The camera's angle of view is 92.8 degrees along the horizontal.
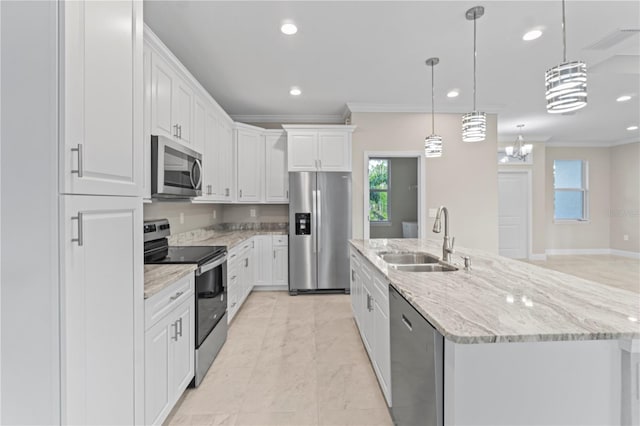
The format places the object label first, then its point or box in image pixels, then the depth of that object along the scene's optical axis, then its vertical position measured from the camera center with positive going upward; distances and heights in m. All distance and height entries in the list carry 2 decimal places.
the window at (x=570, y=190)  7.64 +0.60
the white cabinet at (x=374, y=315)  1.86 -0.75
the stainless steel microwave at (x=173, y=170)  2.16 +0.36
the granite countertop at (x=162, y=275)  1.57 -0.36
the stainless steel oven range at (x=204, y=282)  2.19 -0.54
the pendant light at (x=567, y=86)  1.54 +0.66
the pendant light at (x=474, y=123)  2.44 +0.74
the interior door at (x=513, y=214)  7.15 +0.01
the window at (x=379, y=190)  7.15 +0.58
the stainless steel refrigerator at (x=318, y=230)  4.43 -0.23
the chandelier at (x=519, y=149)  5.60 +1.23
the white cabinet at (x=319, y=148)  4.49 +0.99
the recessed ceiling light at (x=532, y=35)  2.69 +1.61
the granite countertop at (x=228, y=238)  3.35 -0.29
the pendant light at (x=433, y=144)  3.13 +0.73
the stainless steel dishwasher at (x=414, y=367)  1.11 -0.65
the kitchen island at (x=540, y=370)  1.01 -0.54
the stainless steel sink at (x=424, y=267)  2.21 -0.40
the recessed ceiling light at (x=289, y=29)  2.57 +1.60
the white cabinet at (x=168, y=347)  1.55 -0.76
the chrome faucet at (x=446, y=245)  2.18 -0.23
